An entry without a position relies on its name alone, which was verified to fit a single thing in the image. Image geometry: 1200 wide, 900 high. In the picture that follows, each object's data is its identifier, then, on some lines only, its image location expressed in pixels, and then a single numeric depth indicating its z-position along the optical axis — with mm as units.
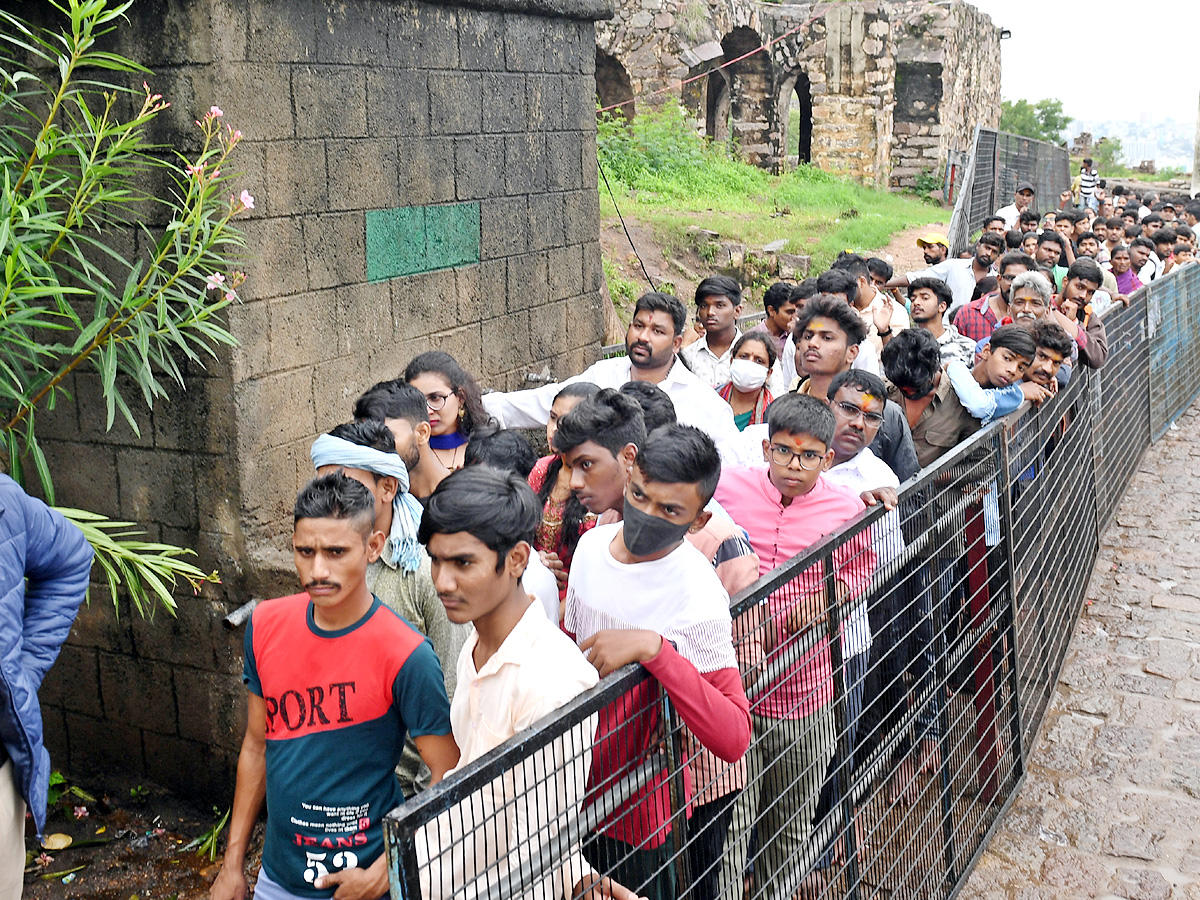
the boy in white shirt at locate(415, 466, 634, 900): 2119
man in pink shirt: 3129
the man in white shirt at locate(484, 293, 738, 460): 4797
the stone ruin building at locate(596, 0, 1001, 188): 23609
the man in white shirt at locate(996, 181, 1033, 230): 14594
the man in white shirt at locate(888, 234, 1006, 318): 10062
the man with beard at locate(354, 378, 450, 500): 3879
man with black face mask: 2488
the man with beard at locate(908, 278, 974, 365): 7152
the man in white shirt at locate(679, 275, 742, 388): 5758
